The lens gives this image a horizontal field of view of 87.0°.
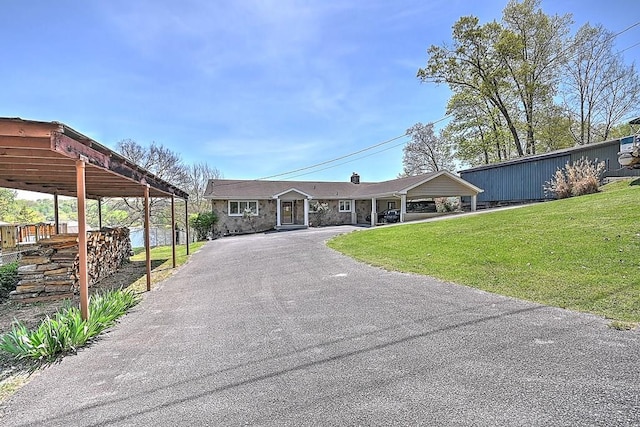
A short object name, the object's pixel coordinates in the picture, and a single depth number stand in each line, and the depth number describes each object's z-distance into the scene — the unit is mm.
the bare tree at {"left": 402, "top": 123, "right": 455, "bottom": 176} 37281
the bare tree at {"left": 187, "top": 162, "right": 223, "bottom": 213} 37250
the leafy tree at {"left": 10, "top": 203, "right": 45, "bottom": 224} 27953
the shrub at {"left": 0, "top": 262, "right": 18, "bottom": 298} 7859
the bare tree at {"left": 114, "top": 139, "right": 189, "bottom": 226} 30141
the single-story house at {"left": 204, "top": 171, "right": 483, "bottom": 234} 22688
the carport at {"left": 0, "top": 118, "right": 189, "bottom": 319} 4305
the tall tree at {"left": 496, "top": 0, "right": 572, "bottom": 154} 26672
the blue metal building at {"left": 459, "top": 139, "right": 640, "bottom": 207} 17359
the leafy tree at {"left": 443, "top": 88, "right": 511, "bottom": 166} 29516
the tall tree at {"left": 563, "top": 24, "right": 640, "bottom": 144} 25641
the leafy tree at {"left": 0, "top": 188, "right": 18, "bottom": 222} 25373
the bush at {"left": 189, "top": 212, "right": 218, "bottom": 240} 23031
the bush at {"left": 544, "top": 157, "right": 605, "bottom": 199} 15055
